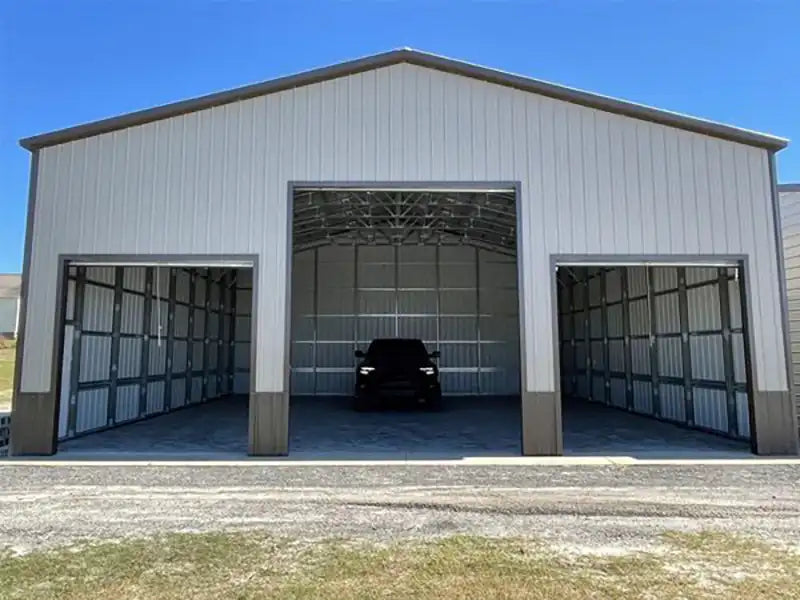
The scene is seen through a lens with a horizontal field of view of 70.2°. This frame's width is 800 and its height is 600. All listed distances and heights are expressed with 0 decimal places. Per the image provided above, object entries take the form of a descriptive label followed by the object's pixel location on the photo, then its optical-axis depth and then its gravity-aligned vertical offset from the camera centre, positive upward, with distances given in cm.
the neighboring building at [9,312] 4309 +343
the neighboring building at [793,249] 841 +153
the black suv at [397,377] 1210 -48
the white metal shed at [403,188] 752 +227
